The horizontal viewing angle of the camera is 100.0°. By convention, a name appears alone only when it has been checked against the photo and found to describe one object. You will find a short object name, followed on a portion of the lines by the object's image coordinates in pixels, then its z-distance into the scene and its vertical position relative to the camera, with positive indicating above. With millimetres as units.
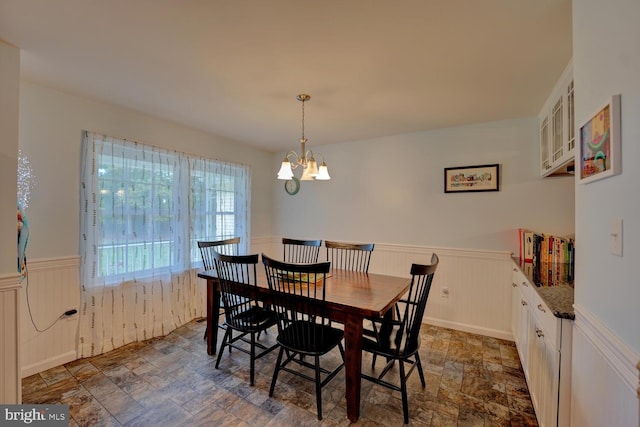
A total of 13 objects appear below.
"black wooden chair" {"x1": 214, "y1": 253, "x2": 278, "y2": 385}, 2090 -826
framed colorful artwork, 890 +262
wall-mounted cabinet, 1805 +669
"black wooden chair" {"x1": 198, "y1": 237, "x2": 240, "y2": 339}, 2738 -469
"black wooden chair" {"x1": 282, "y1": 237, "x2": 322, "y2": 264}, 2904 -532
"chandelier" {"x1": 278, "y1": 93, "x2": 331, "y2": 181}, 2252 +370
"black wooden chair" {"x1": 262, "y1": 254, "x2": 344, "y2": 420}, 1724 -773
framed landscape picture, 2926 +395
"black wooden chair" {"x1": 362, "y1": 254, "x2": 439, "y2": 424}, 1690 -885
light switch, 878 -75
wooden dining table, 1698 -585
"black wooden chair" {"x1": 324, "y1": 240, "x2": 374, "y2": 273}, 2651 -579
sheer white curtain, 2463 -250
